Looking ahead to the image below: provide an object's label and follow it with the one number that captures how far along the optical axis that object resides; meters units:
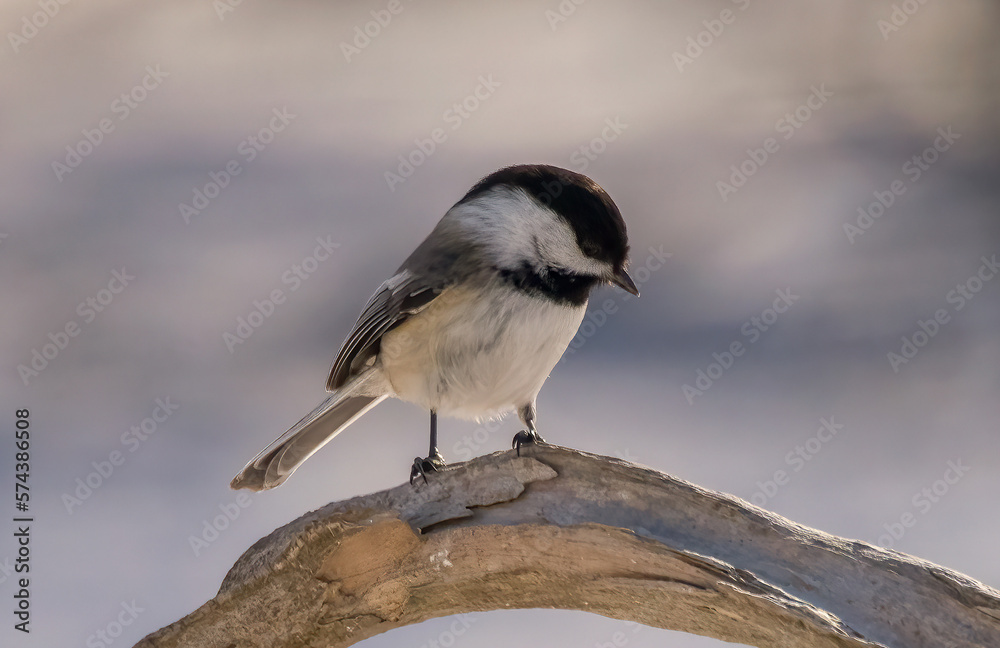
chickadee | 4.67
